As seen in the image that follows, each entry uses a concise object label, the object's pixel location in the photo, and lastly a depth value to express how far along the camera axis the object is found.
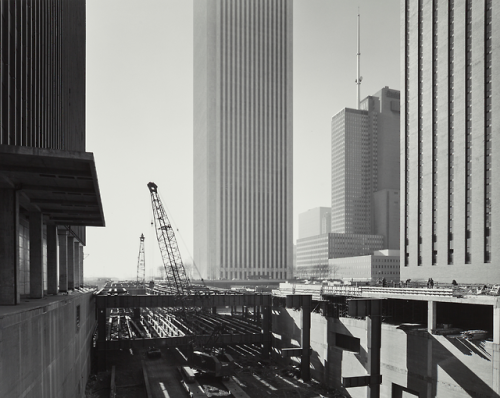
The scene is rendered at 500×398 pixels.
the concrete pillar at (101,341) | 60.34
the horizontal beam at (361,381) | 43.56
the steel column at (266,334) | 69.81
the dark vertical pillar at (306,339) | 58.03
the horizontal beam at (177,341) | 62.18
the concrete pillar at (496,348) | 37.28
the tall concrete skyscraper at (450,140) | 72.56
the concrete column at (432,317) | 45.01
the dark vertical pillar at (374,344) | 46.09
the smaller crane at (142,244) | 167.60
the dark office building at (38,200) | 24.27
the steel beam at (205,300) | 65.81
